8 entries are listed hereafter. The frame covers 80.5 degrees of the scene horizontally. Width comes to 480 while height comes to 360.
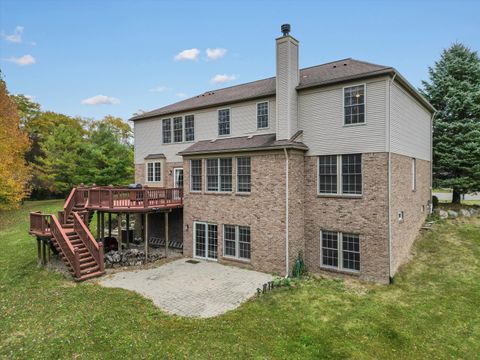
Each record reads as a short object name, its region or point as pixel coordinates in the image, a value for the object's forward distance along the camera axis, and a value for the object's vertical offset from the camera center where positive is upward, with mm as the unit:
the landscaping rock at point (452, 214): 18266 -2423
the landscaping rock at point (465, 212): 18422 -2345
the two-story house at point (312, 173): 11906 +221
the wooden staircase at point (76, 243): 12680 -3028
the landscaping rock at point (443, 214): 18219 -2409
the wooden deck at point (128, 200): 14469 -1055
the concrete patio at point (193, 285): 9625 -4330
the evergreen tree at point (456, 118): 18891 +4131
